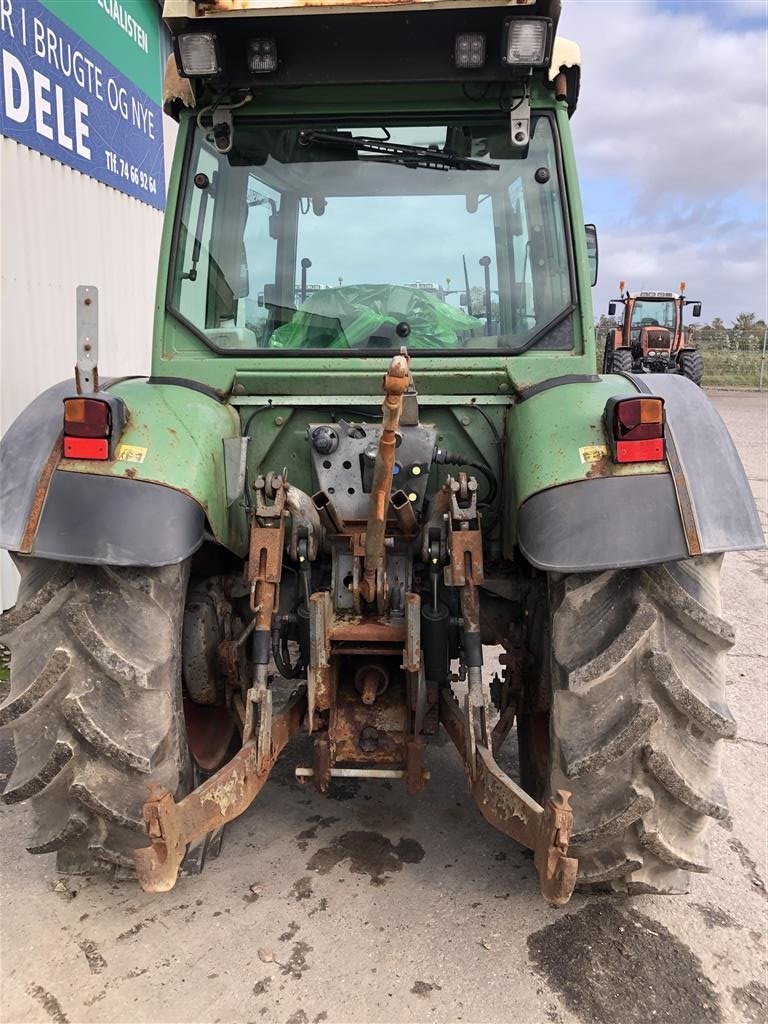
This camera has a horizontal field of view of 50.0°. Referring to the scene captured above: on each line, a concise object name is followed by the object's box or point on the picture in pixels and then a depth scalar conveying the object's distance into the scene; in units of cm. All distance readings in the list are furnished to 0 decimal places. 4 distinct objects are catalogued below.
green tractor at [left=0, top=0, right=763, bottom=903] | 239
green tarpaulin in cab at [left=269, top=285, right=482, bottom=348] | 315
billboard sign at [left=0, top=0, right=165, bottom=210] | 570
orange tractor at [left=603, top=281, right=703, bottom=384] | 2277
